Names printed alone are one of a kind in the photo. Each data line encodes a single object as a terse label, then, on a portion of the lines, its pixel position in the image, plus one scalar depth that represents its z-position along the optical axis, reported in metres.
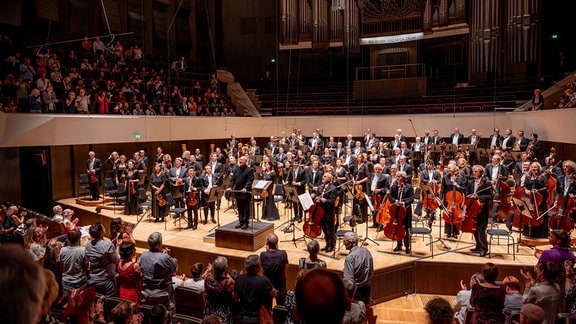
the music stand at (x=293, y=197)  8.84
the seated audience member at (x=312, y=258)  5.33
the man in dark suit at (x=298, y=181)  10.09
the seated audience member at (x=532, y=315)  3.29
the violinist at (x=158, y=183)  10.53
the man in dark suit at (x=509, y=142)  12.85
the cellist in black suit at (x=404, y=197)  7.80
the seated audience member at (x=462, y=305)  4.81
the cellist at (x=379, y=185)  8.92
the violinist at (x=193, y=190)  10.05
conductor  8.73
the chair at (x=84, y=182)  12.92
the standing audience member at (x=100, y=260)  5.22
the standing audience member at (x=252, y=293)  4.37
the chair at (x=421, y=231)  7.88
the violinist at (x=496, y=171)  8.90
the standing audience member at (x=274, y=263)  5.25
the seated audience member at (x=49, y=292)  1.63
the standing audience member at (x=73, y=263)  5.25
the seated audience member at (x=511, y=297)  4.50
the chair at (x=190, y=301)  4.90
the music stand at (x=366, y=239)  8.46
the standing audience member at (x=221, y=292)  4.43
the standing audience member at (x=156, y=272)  4.99
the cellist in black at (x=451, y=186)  8.03
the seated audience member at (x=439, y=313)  2.30
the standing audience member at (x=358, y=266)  5.50
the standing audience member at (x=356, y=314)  3.83
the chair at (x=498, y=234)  7.53
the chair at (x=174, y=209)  9.89
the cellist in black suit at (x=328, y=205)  7.90
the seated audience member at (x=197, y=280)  4.96
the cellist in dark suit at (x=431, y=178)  9.40
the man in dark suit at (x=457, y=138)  14.63
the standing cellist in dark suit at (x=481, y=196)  7.48
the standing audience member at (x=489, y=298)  4.32
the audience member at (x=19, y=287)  1.34
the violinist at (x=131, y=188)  11.34
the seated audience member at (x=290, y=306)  4.12
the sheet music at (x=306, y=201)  7.30
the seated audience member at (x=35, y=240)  7.16
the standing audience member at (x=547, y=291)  4.25
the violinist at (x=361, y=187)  9.41
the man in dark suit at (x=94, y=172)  12.74
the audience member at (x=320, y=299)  1.54
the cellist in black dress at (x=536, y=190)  7.89
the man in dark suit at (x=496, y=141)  13.38
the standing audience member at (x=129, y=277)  4.91
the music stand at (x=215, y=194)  9.77
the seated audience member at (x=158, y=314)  3.54
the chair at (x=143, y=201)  10.88
